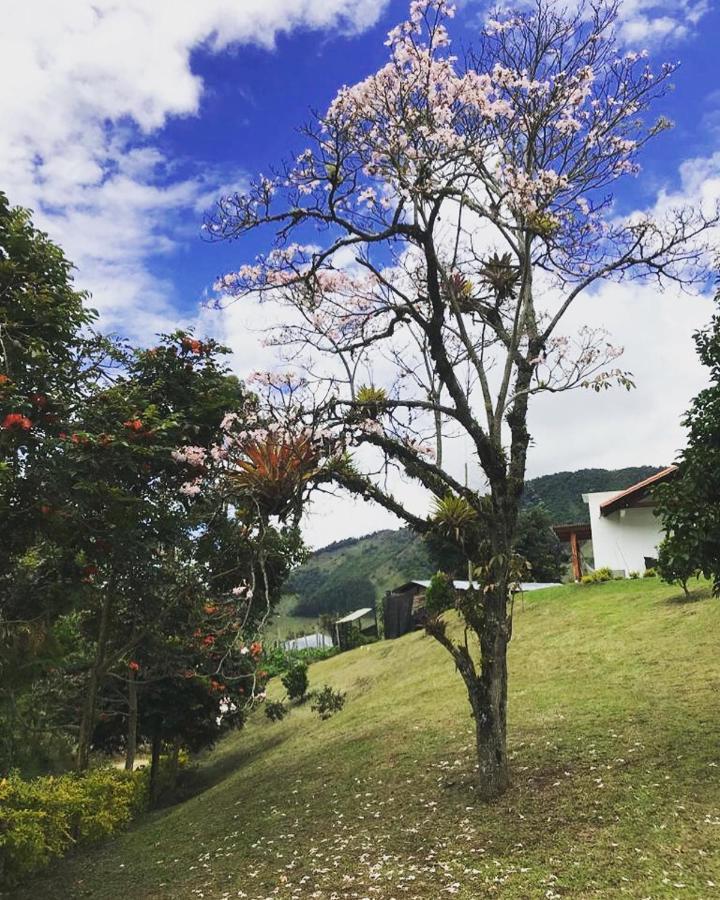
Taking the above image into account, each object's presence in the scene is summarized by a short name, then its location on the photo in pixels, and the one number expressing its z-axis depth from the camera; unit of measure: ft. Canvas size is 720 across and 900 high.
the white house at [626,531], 78.69
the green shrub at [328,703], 57.47
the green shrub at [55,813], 25.17
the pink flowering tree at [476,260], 22.24
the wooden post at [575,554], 92.79
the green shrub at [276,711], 65.00
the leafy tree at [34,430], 21.59
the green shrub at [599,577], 73.22
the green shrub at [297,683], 73.10
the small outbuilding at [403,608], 97.71
